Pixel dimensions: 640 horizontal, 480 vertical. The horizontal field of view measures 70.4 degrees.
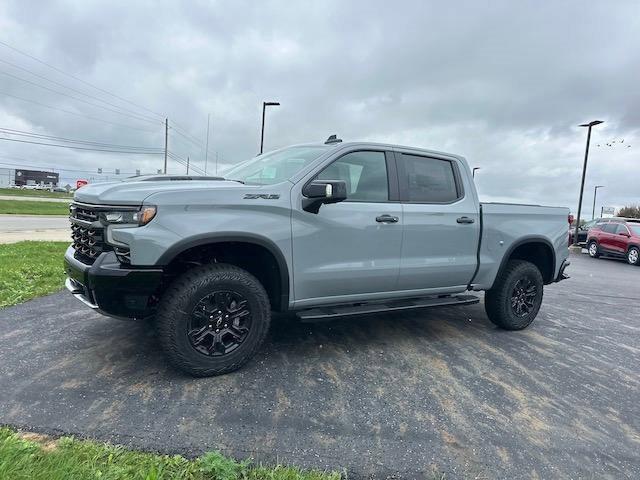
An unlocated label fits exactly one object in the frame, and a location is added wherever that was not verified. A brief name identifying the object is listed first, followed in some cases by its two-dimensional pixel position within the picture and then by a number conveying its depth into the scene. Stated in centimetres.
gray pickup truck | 314
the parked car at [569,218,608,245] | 2134
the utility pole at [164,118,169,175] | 4947
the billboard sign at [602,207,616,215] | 4078
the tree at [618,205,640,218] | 4378
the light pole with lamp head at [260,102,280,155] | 1928
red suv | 1619
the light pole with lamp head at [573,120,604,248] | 2085
